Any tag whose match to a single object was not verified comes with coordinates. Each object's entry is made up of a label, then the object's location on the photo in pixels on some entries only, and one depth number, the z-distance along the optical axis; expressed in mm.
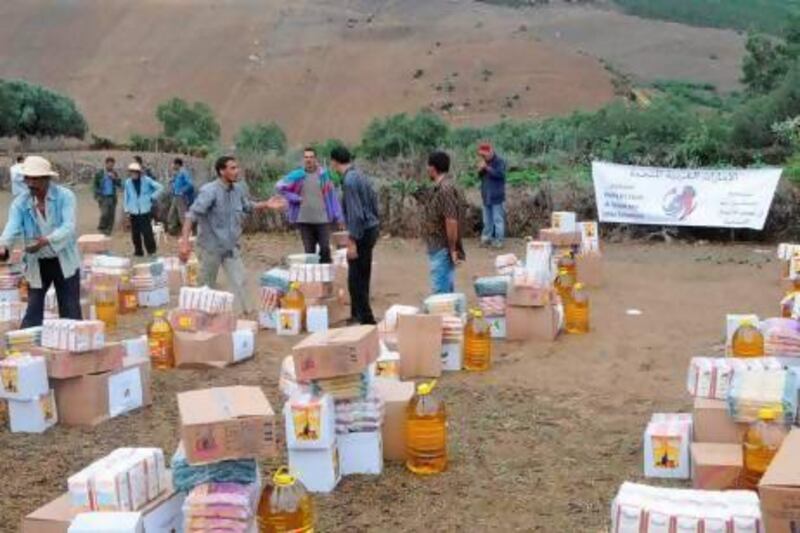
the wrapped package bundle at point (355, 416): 6078
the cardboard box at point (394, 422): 6309
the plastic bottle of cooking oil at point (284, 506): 4660
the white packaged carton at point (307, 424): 5781
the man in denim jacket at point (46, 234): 7895
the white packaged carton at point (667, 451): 5941
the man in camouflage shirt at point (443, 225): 9188
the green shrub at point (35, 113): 49062
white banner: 16172
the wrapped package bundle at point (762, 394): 5379
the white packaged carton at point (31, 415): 7215
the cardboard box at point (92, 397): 7340
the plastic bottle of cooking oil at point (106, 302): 10961
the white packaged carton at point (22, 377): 7070
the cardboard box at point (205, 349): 8898
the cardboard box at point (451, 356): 8547
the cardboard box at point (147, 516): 4699
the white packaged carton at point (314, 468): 5879
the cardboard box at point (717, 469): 5375
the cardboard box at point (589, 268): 12828
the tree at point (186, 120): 53781
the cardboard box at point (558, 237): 12578
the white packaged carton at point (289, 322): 10172
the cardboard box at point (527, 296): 9477
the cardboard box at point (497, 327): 9695
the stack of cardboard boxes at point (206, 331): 8914
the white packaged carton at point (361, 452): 6121
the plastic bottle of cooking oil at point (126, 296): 11742
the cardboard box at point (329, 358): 5902
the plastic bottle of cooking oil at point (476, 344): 8602
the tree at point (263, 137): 40144
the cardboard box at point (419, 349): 8320
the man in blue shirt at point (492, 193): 16109
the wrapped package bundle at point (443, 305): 8688
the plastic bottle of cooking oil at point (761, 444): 5207
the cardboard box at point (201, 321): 9062
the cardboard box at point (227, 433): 4758
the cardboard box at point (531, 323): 9609
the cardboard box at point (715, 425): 5746
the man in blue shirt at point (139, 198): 16047
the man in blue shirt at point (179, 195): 18375
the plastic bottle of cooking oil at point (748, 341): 7195
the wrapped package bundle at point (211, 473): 4820
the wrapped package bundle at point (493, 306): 9664
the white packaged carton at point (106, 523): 4254
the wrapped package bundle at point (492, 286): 9555
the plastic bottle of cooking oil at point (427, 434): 6203
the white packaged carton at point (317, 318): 10203
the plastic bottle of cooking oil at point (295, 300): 10258
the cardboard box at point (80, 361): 7188
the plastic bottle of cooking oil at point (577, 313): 10070
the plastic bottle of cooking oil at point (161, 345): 8906
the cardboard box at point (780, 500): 3801
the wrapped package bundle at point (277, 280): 10492
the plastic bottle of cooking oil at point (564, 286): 10552
